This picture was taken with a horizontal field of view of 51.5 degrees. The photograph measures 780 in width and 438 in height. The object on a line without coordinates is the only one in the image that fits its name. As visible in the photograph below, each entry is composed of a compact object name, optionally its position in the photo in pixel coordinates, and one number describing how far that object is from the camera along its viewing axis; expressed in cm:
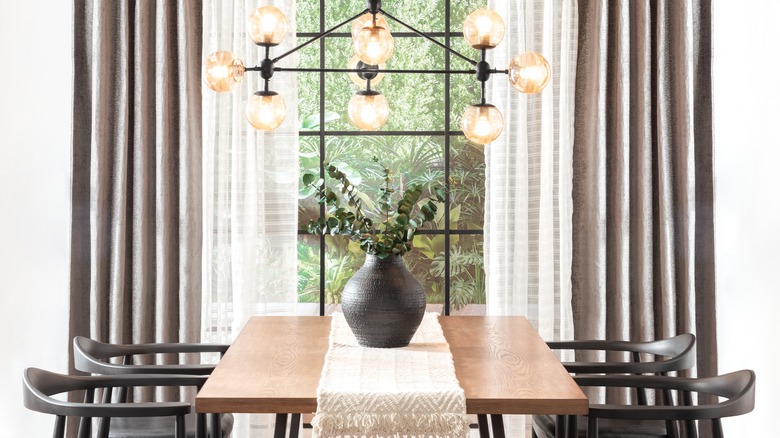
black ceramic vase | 239
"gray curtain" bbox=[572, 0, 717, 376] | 334
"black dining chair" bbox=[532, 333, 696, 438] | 256
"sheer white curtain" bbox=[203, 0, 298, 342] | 337
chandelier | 213
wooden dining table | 193
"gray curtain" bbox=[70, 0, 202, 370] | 331
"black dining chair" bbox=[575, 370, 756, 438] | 206
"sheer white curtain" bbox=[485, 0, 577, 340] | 336
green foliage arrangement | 238
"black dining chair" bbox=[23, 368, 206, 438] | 207
